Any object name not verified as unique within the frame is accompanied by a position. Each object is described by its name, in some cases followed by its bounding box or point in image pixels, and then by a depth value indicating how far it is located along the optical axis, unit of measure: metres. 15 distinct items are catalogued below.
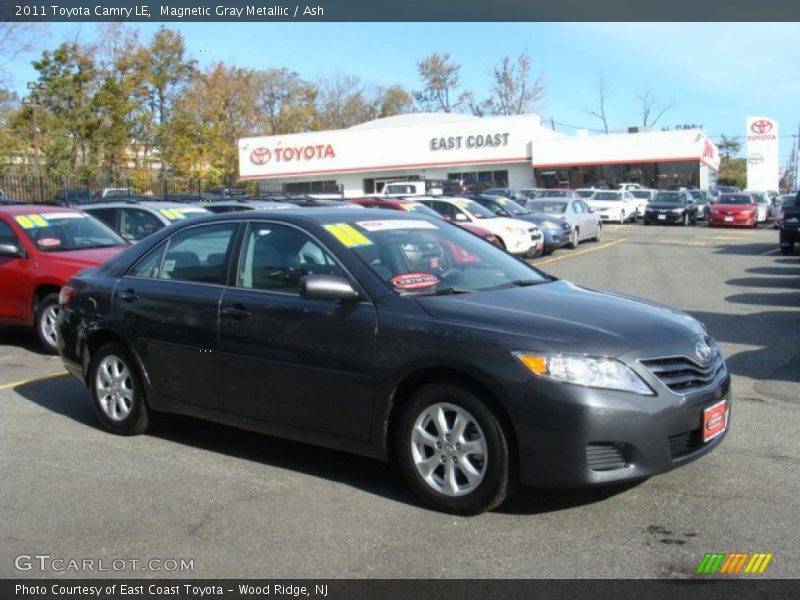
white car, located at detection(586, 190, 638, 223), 38.75
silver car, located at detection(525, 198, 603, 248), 25.09
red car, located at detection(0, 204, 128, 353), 9.65
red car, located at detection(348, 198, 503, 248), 18.63
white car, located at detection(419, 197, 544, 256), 20.09
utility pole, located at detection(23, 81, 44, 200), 36.76
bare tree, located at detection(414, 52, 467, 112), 89.25
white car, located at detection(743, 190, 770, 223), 37.03
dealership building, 48.16
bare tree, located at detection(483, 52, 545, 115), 80.38
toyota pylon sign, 55.47
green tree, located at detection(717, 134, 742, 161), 114.62
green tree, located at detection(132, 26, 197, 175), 45.69
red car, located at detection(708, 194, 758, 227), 34.59
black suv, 20.09
